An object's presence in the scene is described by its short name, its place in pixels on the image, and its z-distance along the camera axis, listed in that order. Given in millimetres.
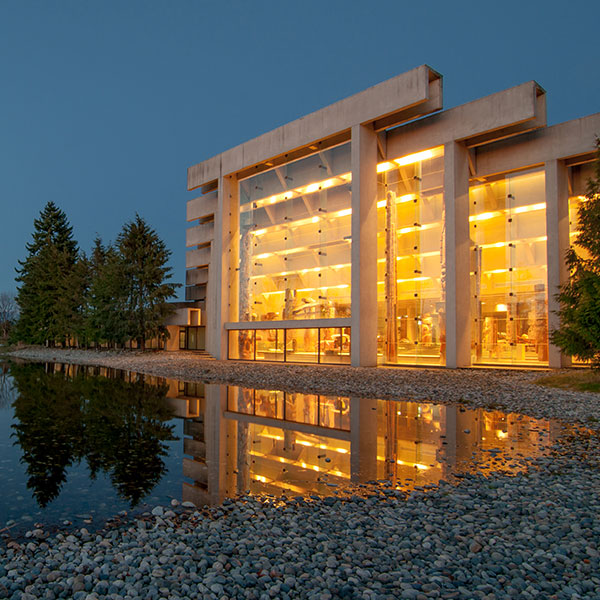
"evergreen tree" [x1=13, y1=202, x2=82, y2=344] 52375
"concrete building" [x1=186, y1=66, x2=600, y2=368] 24406
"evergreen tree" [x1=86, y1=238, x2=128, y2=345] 41531
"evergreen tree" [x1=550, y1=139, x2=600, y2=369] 16594
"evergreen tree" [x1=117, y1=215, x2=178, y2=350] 41750
